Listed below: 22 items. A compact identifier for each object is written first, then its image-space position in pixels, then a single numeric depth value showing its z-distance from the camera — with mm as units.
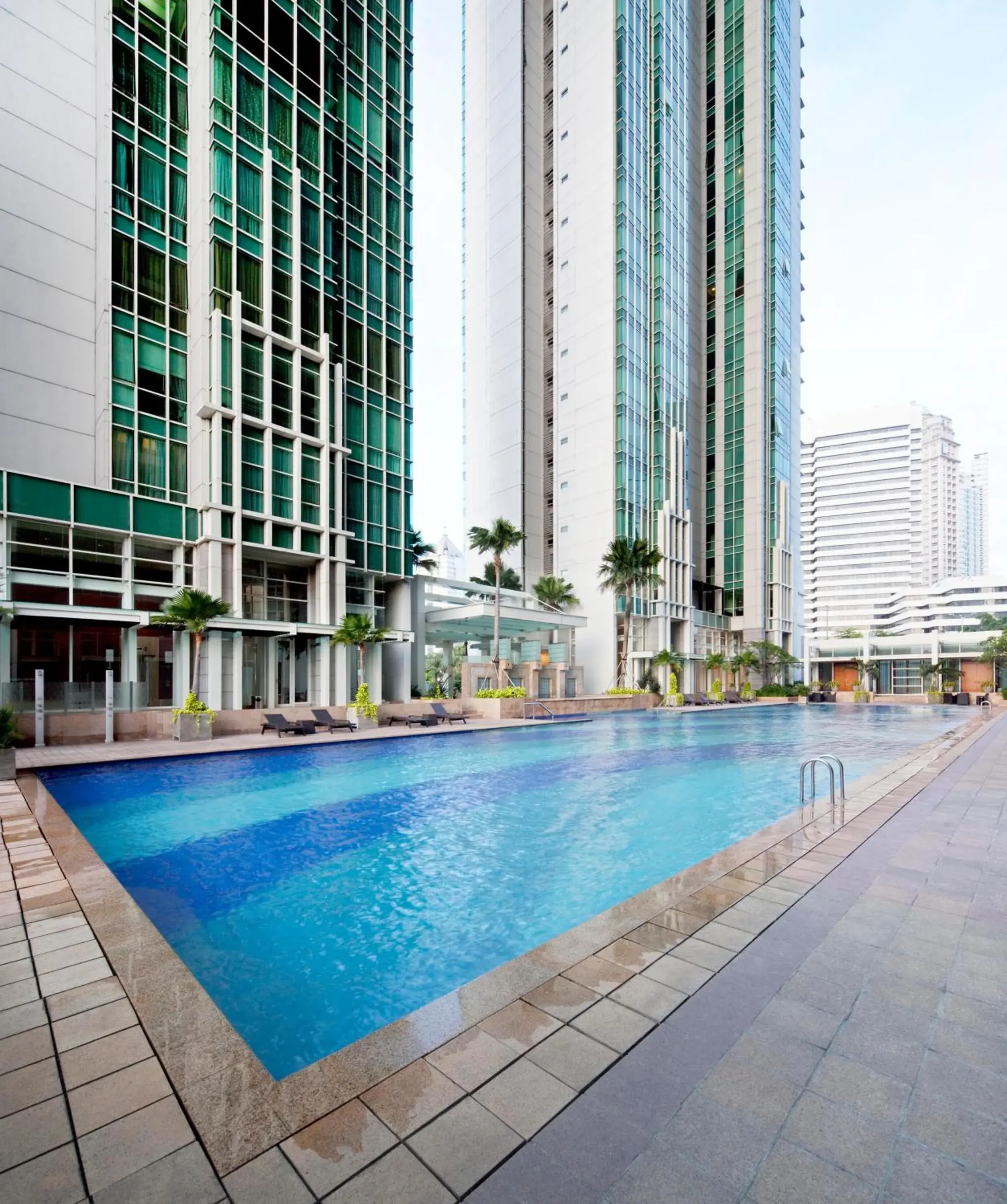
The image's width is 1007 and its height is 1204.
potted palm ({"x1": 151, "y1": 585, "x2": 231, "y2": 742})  17703
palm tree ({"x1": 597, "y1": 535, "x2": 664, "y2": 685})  40938
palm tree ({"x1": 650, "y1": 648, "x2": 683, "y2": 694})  41438
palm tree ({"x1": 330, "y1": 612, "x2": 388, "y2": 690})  23453
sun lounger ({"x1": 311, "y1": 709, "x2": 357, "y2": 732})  20359
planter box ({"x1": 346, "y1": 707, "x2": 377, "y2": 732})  21781
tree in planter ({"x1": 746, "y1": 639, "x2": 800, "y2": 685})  53375
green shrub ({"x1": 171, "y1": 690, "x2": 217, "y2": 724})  17766
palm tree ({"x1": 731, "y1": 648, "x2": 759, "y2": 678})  50781
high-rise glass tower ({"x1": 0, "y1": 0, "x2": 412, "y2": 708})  21188
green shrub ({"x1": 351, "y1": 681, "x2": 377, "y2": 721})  21797
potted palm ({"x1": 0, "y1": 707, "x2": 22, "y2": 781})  10938
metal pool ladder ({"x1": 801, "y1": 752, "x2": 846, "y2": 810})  7972
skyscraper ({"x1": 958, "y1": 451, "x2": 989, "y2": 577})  140000
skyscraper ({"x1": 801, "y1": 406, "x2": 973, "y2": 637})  117438
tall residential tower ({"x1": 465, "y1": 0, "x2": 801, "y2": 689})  46344
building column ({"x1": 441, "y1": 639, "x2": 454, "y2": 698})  37156
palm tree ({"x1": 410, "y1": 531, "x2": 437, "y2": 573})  35688
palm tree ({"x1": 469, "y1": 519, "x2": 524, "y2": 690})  33938
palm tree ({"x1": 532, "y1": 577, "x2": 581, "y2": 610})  43625
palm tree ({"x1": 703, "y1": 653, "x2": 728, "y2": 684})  48188
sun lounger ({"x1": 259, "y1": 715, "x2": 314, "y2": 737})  19302
